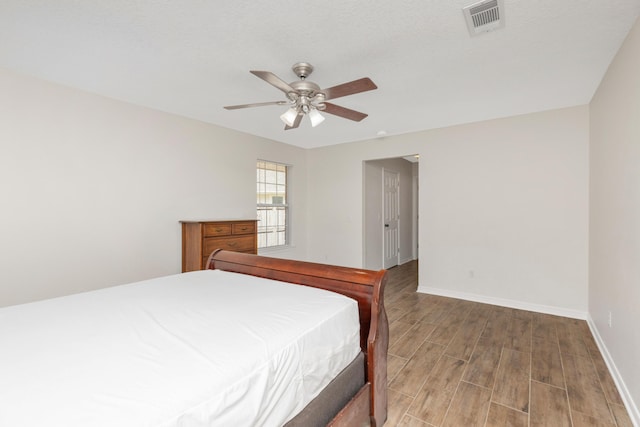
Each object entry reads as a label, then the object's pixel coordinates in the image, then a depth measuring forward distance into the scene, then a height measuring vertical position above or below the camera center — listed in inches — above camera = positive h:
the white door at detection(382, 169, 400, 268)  231.9 -1.5
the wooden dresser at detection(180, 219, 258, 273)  133.3 -12.2
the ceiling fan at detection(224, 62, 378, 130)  76.0 +33.7
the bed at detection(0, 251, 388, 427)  31.0 -19.2
